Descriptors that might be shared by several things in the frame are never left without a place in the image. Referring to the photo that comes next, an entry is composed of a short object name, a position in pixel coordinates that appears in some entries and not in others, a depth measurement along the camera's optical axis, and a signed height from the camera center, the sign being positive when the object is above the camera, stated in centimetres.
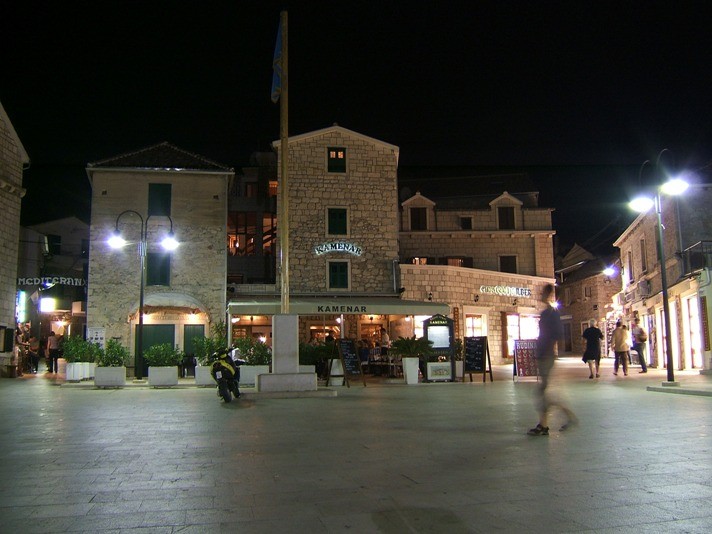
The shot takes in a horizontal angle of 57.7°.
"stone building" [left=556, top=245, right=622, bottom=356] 3772 +294
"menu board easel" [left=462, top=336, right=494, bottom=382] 1797 -51
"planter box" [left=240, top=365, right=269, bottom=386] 1741 -86
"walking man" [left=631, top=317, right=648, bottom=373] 2122 -14
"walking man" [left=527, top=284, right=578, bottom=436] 781 -26
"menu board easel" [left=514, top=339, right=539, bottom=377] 1770 -60
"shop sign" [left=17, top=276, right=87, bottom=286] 2461 +239
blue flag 1531 +643
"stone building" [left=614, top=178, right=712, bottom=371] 1933 +199
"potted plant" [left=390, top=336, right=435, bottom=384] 1786 -43
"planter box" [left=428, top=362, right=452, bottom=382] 1798 -92
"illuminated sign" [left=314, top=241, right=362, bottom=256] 2709 +383
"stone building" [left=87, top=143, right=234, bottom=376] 2502 +367
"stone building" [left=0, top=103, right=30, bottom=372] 2368 +458
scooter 1291 -67
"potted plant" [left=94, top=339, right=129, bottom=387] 1767 -67
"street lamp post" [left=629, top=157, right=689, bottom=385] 1447 +251
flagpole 1462 +428
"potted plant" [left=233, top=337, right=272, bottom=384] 1744 -47
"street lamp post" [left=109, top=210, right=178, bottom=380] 1959 +288
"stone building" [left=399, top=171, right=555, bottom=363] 3191 +522
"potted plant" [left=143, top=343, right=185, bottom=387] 1789 -62
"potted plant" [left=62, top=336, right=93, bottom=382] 1888 -41
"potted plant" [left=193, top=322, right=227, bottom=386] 1786 -39
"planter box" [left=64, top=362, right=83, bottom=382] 1883 -83
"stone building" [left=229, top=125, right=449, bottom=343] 2694 +466
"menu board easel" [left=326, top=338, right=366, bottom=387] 1675 -52
